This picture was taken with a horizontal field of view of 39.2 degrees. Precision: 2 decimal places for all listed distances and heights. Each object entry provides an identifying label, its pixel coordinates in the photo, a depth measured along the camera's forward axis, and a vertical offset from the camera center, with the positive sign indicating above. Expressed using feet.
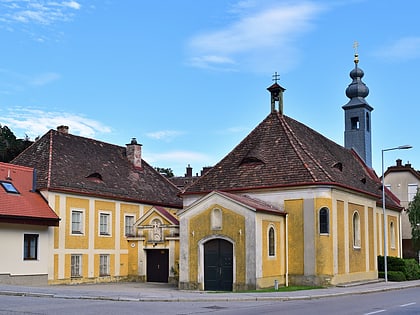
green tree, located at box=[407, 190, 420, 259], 174.29 +1.78
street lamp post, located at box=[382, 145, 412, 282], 109.97 -4.46
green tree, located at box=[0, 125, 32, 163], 172.55 +26.29
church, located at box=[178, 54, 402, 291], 98.48 +1.52
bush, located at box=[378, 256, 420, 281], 129.90 -9.26
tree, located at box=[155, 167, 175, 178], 331.47 +31.58
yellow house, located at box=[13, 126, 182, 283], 116.67 +3.37
